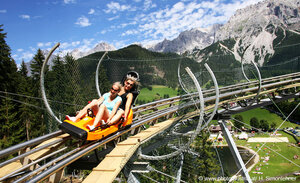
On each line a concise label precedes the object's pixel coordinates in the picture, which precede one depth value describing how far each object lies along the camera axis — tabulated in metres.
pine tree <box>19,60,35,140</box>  21.34
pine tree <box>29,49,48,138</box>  22.75
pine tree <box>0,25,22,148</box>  17.94
